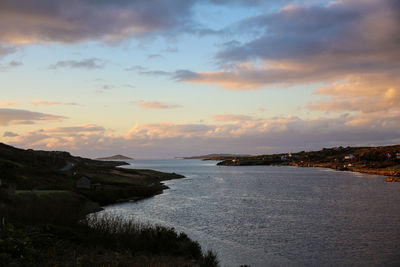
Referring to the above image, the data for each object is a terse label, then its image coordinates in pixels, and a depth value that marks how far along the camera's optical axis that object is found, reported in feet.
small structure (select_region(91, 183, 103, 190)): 281.29
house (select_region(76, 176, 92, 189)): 277.87
